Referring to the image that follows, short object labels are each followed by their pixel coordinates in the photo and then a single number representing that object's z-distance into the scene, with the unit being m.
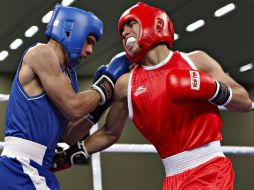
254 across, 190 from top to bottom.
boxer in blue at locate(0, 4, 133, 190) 1.91
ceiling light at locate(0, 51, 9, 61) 8.18
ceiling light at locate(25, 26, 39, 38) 7.20
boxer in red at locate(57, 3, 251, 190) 1.89
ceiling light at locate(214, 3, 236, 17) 6.60
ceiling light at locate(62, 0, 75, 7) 6.28
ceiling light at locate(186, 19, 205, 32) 7.11
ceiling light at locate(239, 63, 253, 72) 9.05
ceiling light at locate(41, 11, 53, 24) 6.64
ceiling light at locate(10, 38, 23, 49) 7.72
